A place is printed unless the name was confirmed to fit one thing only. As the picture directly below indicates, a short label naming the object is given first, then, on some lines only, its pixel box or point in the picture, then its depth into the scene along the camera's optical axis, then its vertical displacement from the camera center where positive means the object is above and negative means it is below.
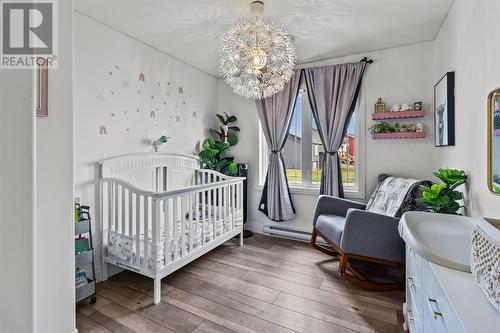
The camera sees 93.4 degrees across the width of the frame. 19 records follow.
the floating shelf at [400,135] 2.43 +0.32
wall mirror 1.07 +0.11
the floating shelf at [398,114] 2.41 +0.54
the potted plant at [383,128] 2.57 +0.41
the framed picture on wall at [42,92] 1.13 +0.36
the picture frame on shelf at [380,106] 2.61 +0.66
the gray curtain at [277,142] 3.03 +0.31
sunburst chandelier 1.71 +0.84
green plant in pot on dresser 1.44 -0.18
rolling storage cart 1.72 -0.69
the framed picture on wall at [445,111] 1.81 +0.45
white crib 1.81 -0.47
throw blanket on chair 1.99 -0.29
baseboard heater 3.03 -0.90
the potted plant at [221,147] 3.14 +0.25
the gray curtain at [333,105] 2.72 +0.72
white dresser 0.60 -0.37
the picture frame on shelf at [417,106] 2.43 +0.61
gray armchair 1.89 -0.59
